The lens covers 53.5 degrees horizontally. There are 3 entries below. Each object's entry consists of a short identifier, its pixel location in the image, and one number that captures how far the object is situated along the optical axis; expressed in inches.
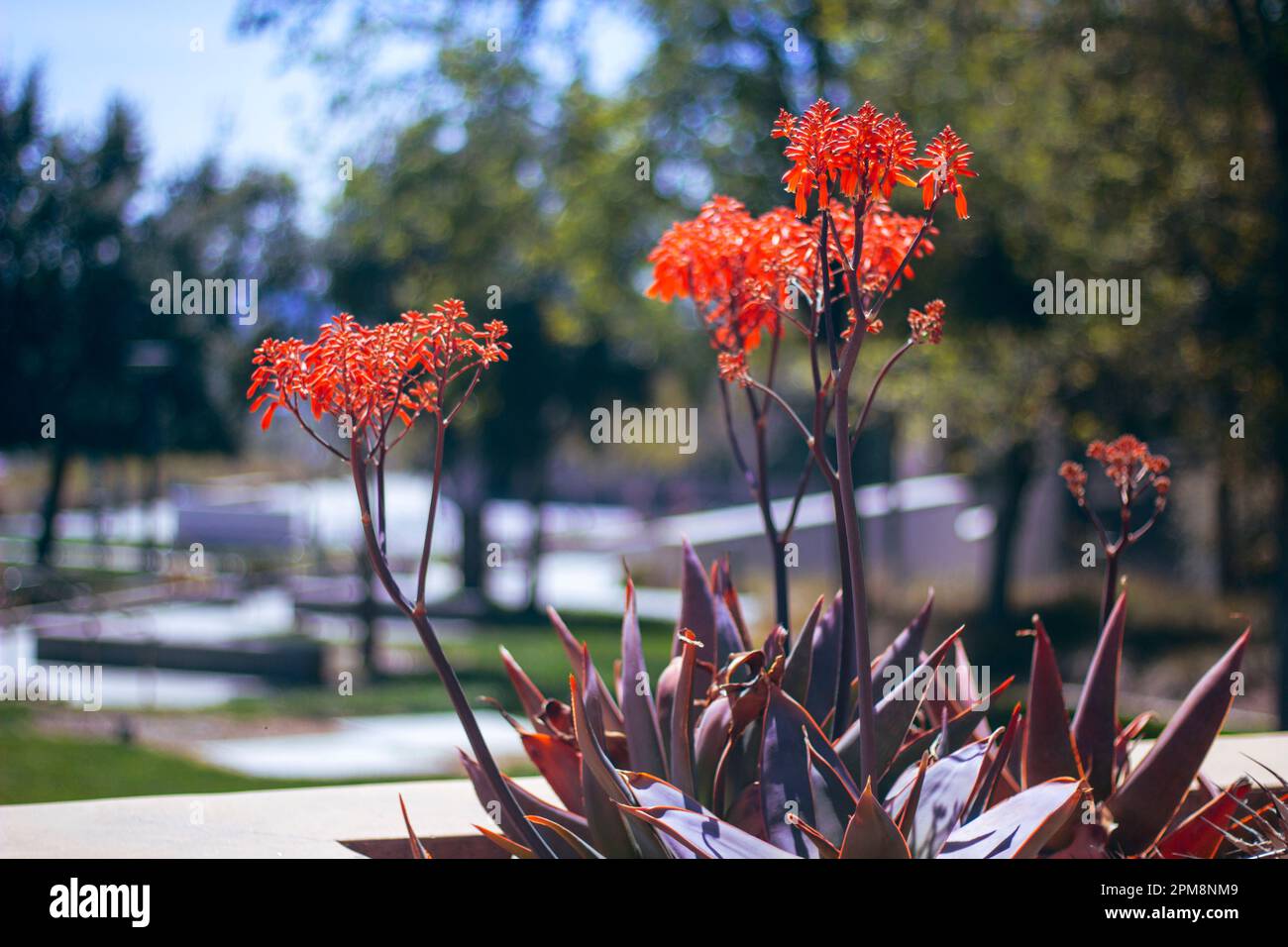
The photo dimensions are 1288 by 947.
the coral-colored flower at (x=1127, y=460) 153.9
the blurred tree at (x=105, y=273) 677.9
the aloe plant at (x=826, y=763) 114.0
